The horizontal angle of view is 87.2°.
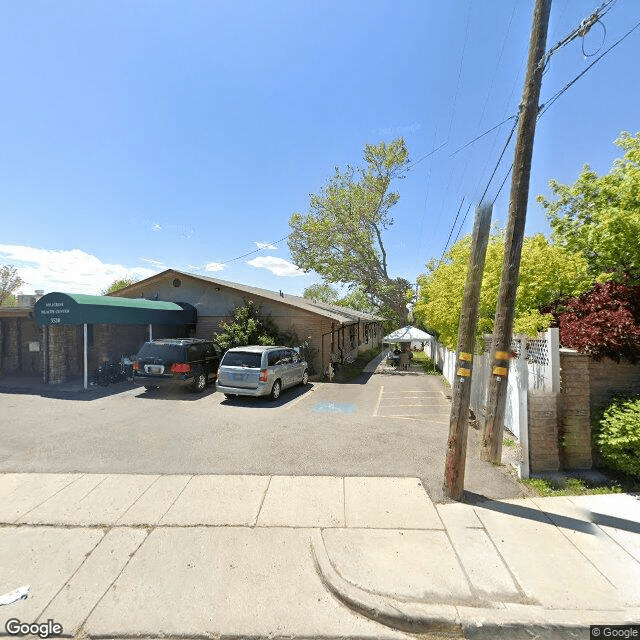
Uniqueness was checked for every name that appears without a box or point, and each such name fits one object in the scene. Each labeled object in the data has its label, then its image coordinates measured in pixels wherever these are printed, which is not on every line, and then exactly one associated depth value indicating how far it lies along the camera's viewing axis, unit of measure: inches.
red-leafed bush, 221.3
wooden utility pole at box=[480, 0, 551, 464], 217.5
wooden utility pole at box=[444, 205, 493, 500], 198.4
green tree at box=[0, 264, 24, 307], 1763.0
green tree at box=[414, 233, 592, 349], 304.7
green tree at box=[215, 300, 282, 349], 604.7
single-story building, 498.6
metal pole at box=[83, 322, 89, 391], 481.1
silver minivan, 409.1
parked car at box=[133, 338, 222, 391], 447.5
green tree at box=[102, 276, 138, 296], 2228.6
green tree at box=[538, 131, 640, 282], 300.8
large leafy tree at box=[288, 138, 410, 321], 1087.6
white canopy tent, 766.5
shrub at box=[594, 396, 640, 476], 203.3
